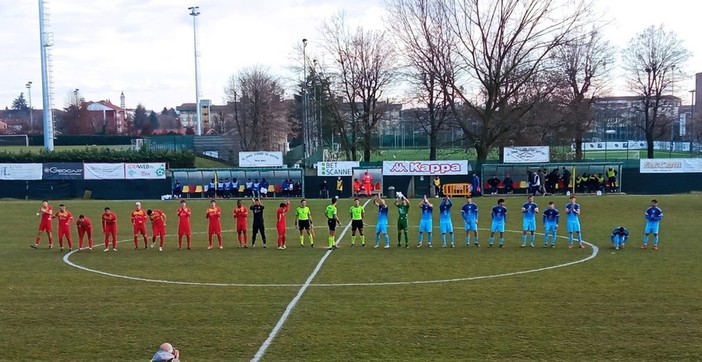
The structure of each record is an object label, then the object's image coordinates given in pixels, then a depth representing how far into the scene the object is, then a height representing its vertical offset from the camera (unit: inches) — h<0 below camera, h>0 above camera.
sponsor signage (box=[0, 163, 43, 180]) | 1748.3 -31.4
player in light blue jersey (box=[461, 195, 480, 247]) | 869.2 -85.6
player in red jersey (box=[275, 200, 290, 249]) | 854.5 -90.9
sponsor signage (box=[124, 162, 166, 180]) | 1759.4 -34.8
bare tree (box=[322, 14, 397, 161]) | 2329.0 +251.6
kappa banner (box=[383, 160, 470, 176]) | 1681.8 -33.8
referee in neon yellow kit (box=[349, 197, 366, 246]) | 872.3 -83.7
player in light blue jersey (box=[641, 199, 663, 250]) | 820.0 -88.4
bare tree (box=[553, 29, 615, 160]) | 2176.4 +244.7
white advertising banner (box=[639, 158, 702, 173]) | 1688.0 -34.0
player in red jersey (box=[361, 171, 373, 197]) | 1690.5 -74.9
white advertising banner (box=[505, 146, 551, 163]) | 1717.2 -0.5
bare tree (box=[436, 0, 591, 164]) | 1925.4 +239.3
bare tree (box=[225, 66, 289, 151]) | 2832.2 +204.9
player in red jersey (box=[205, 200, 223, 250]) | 858.8 -86.0
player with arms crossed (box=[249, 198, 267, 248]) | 875.0 -85.5
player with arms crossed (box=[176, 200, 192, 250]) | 874.1 -89.9
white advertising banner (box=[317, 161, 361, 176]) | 1727.4 -32.5
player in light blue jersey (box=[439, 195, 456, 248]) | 863.1 -87.8
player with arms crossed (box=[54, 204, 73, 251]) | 864.3 -87.0
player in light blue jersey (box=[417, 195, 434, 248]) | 864.3 -90.0
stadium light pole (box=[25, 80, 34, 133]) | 3975.1 +254.4
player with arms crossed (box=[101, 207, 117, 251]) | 866.1 -92.7
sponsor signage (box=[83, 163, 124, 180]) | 1755.7 -31.5
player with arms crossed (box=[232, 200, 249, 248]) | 871.7 -83.3
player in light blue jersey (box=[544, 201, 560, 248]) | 855.1 -88.9
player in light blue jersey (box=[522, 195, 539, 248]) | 856.3 -84.1
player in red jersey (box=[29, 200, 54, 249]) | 902.4 -85.0
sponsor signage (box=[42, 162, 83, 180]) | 1755.7 -32.7
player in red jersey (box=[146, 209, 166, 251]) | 876.6 -89.9
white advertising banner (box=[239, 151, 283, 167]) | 1754.4 -6.3
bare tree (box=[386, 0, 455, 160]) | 1972.2 +306.3
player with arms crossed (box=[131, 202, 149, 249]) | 873.5 -86.0
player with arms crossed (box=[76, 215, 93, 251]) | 864.3 -93.9
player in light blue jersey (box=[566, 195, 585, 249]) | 842.2 -87.1
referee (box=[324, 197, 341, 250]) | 861.2 -87.9
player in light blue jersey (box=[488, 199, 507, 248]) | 862.5 -89.5
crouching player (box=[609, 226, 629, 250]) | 832.3 -110.3
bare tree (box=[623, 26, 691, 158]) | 2468.0 +263.3
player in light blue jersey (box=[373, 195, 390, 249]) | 860.2 -87.3
